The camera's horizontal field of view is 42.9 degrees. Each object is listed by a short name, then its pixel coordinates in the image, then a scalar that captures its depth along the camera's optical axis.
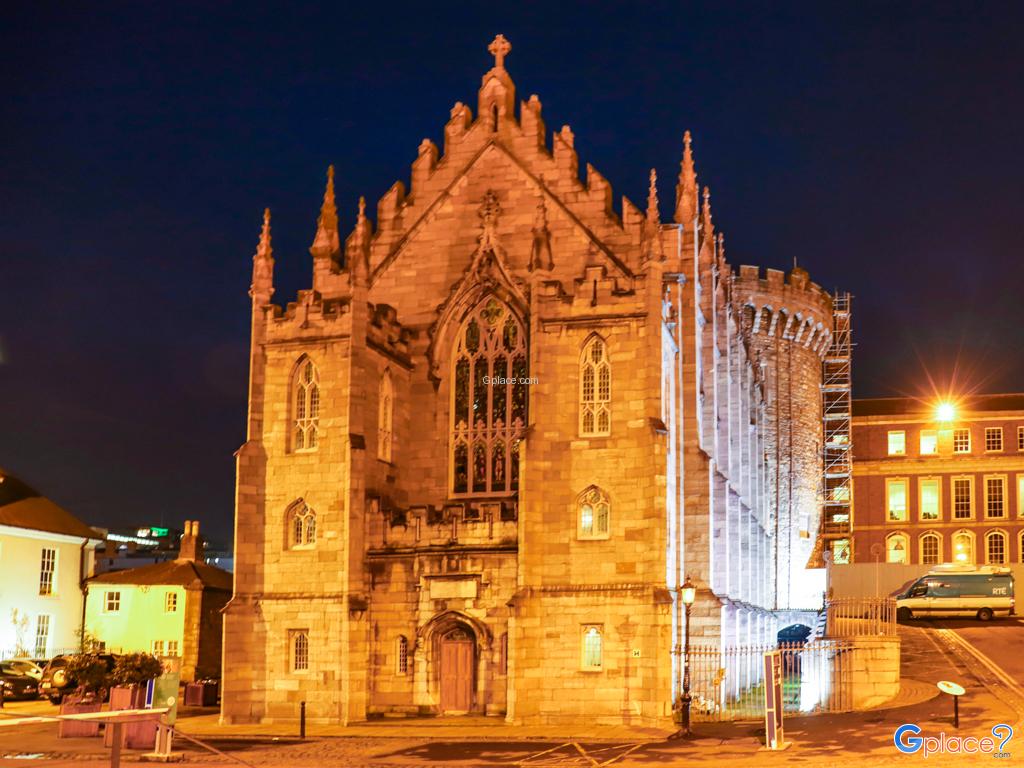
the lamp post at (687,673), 28.67
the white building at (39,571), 47.41
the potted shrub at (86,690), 30.38
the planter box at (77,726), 30.17
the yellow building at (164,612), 48.91
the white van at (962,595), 51.06
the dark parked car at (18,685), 41.47
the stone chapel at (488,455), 32.50
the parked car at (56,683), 38.25
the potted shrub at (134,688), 27.39
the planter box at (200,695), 40.62
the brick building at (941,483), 71.50
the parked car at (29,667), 42.94
